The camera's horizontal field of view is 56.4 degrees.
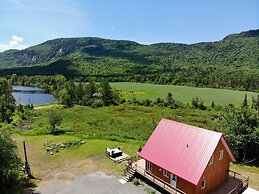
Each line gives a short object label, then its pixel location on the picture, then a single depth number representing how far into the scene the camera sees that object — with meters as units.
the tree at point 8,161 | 20.87
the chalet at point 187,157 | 19.48
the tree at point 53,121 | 41.19
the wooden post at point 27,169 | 24.49
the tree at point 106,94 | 88.94
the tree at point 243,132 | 26.41
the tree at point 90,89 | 94.91
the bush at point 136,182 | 22.90
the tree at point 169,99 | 88.14
